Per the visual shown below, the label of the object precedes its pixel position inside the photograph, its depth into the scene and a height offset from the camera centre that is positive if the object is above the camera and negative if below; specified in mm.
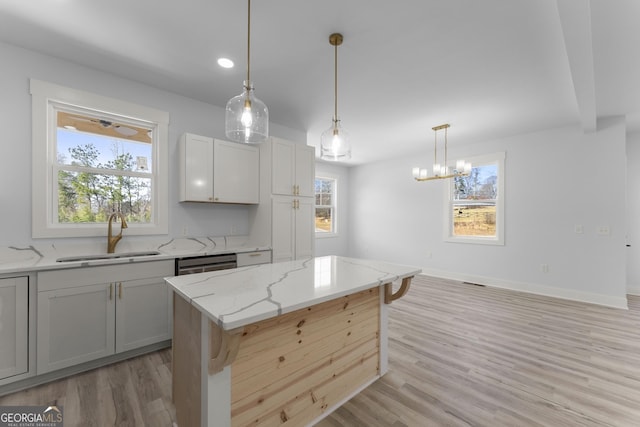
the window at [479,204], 4688 +191
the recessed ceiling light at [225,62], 2421 +1386
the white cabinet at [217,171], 2973 +494
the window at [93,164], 2369 +482
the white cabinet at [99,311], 2004 -833
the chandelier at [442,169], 3826 +695
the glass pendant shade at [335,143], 2162 +574
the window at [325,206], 6664 +174
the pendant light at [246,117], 1675 +621
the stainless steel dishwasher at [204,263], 2582 -525
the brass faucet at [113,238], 2568 -258
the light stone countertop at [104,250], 2035 -393
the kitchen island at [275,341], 1187 -723
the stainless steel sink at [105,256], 2348 -420
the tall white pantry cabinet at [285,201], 3324 +147
